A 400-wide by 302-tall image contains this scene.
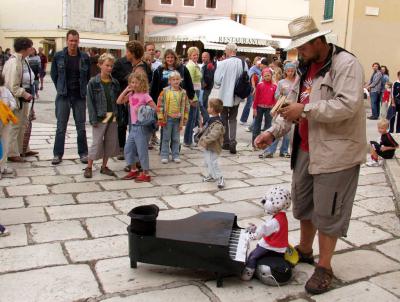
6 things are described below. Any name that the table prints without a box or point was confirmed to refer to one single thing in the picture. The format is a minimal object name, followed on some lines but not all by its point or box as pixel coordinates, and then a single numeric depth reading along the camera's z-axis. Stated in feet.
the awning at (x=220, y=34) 91.86
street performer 9.93
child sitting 24.76
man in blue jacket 21.66
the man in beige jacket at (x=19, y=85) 21.20
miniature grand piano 10.66
